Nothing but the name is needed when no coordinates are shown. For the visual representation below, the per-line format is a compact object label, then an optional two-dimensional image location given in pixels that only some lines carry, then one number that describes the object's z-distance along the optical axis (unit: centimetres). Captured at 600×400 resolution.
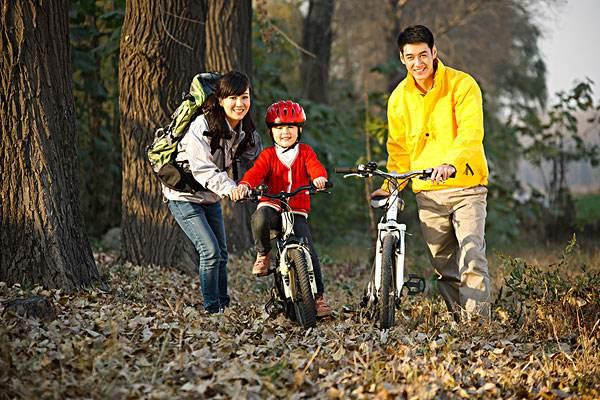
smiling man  1309
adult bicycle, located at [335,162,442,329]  1223
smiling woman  1310
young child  1309
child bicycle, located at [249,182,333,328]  1277
